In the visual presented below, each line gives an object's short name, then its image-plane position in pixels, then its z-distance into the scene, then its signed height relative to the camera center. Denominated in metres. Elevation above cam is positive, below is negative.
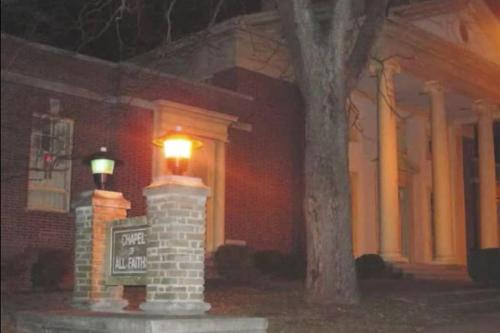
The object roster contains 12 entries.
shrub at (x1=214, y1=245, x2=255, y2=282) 16.64 -0.03
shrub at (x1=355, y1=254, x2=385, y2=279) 19.27 -0.12
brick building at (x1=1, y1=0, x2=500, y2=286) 15.68 +3.62
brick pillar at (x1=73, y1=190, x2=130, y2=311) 9.30 +0.09
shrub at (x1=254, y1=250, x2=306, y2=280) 18.78 -0.09
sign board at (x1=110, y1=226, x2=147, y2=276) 8.48 +0.13
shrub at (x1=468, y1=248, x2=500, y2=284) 18.61 -0.06
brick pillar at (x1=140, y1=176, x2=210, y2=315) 7.85 +0.15
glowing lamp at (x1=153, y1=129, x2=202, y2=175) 8.39 +1.29
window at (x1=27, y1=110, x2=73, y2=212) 15.59 +2.11
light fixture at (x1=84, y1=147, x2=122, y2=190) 9.73 +1.26
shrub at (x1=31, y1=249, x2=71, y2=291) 14.42 -0.19
